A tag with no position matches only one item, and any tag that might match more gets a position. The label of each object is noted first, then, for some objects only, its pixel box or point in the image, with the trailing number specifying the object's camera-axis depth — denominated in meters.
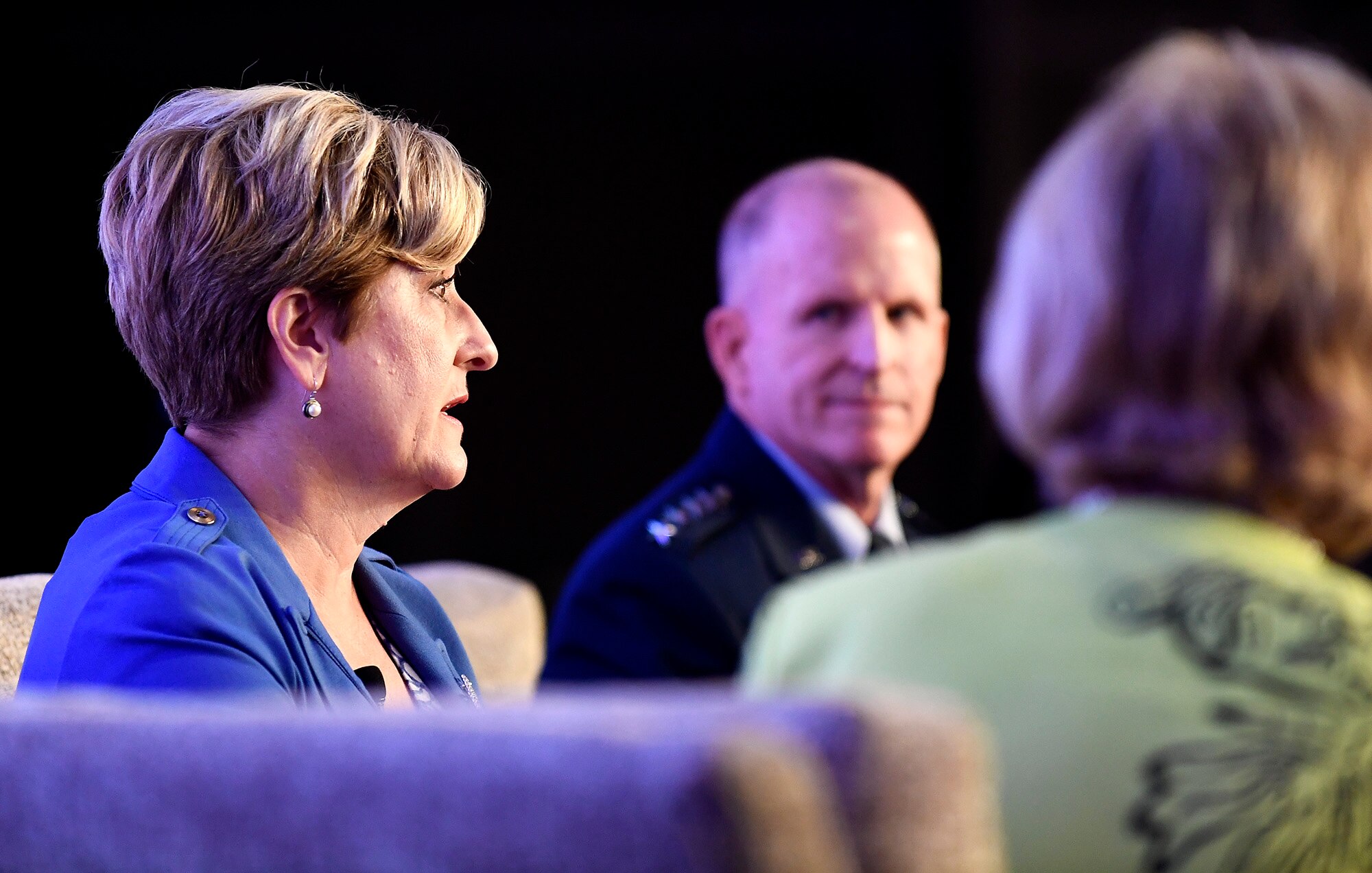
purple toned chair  2.94
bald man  4.41
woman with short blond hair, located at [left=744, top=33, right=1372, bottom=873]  3.86
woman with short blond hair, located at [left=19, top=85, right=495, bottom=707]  4.34
